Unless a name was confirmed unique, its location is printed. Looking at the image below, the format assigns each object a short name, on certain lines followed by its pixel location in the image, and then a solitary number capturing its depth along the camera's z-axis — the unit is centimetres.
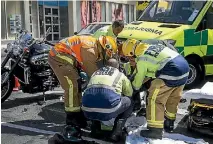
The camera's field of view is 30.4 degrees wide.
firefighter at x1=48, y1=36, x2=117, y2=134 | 500
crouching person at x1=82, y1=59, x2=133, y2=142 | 446
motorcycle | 676
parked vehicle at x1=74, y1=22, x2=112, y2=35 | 1195
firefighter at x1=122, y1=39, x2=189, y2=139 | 470
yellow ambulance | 771
